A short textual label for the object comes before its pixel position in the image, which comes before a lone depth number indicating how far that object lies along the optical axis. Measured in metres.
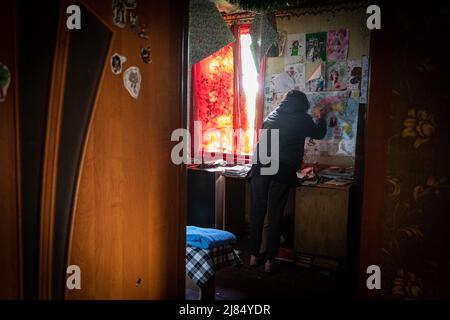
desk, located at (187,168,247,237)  3.60
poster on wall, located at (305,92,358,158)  3.59
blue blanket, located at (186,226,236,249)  2.06
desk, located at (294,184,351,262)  3.11
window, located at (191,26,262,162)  4.04
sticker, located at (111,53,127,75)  1.15
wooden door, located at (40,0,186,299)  0.99
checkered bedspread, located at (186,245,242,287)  1.99
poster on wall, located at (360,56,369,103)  3.19
